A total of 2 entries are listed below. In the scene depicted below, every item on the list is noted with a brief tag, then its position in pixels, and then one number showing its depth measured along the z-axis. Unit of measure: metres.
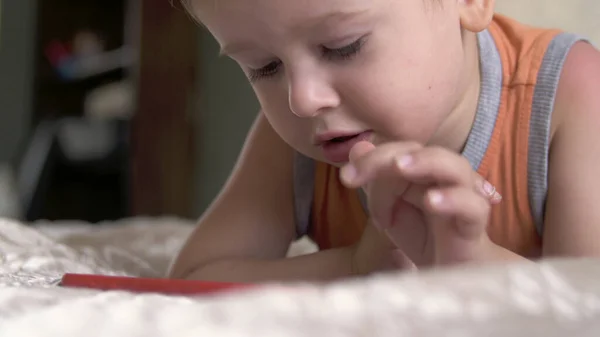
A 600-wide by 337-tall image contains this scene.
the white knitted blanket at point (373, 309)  0.24
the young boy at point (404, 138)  0.48
